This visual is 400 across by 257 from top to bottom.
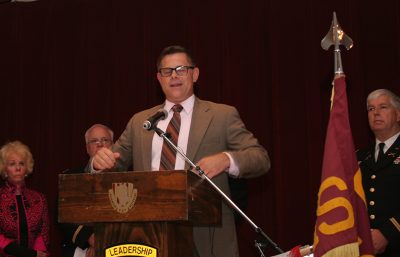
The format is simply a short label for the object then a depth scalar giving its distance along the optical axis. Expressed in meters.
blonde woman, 8.17
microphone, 4.59
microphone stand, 4.48
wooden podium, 4.11
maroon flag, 4.28
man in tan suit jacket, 4.90
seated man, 8.06
